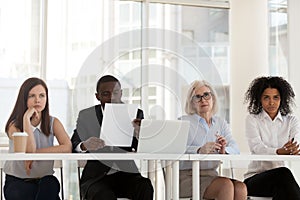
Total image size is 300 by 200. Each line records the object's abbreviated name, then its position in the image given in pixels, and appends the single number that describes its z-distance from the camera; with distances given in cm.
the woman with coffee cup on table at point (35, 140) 379
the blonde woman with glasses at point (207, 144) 386
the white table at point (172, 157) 316
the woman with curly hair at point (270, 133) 410
